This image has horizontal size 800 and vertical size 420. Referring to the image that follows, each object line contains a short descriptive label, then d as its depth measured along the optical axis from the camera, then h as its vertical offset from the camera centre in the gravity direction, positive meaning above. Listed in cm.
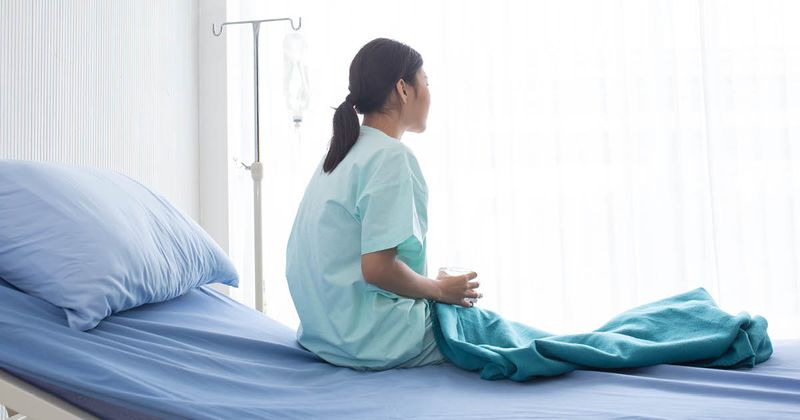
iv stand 219 +11
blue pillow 104 +0
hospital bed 95 -19
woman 124 -1
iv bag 223 +51
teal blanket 112 -19
